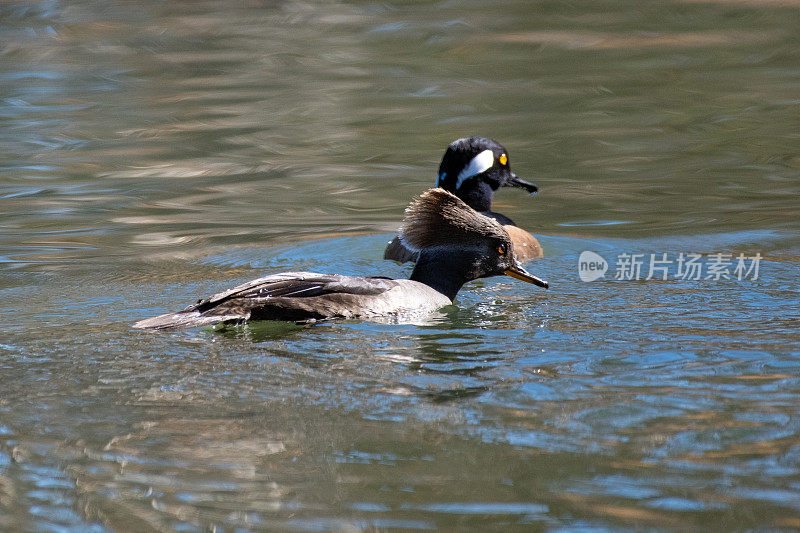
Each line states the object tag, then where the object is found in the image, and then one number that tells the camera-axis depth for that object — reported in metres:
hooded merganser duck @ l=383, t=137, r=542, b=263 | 18.73
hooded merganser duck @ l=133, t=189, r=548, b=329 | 12.72
